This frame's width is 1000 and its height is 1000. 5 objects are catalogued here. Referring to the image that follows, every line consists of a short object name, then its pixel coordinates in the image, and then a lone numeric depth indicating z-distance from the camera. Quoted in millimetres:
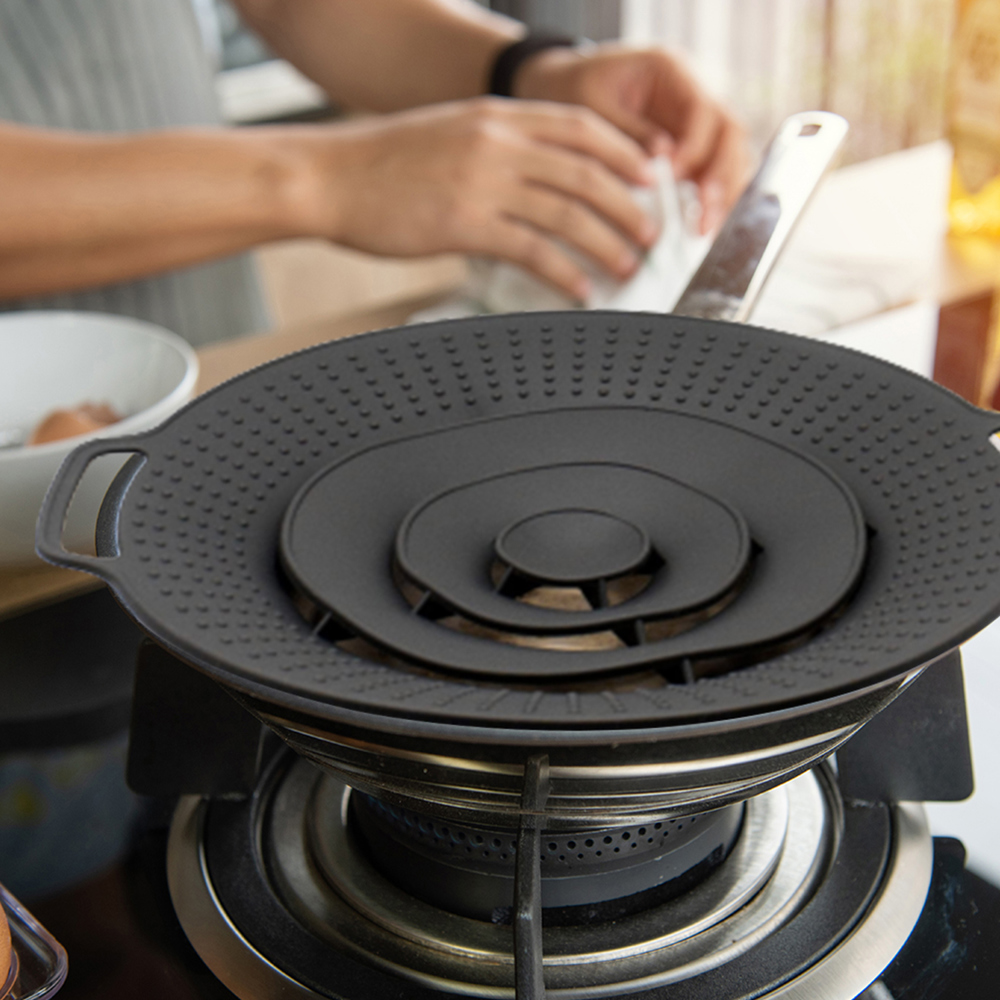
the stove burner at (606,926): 397
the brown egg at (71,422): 670
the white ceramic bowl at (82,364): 772
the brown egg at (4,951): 387
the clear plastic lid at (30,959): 404
